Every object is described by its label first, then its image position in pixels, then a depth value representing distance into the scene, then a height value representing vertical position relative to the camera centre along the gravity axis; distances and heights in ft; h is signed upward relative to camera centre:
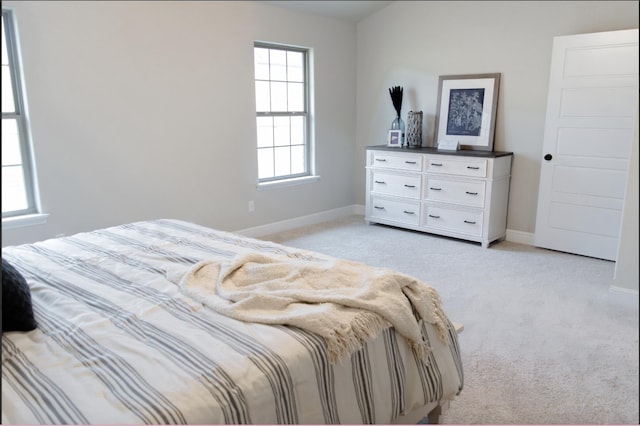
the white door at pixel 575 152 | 11.64 -0.66
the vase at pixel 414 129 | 16.30 -0.10
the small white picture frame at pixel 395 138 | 16.57 -0.41
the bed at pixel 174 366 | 3.55 -1.95
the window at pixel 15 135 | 10.11 -0.22
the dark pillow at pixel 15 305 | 4.43 -1.66
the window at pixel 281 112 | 15.62 +0.46
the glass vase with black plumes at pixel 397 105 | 16.57 +0.71
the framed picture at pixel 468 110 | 15.05 +0.52
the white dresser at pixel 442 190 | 14.29 -1.98
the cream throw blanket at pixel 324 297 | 4.75 -1.83
